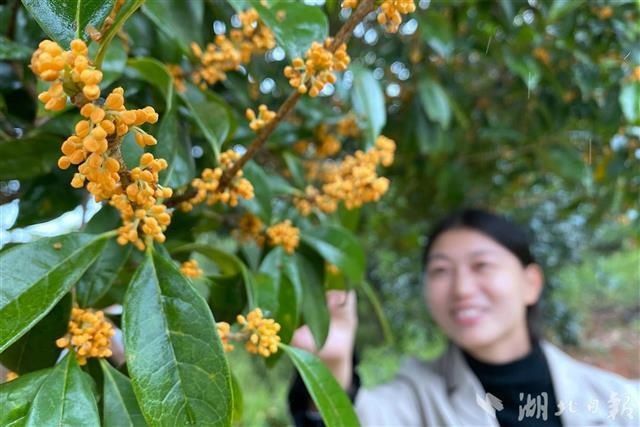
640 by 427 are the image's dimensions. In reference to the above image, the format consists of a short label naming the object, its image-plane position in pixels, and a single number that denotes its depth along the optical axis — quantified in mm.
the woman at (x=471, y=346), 947
